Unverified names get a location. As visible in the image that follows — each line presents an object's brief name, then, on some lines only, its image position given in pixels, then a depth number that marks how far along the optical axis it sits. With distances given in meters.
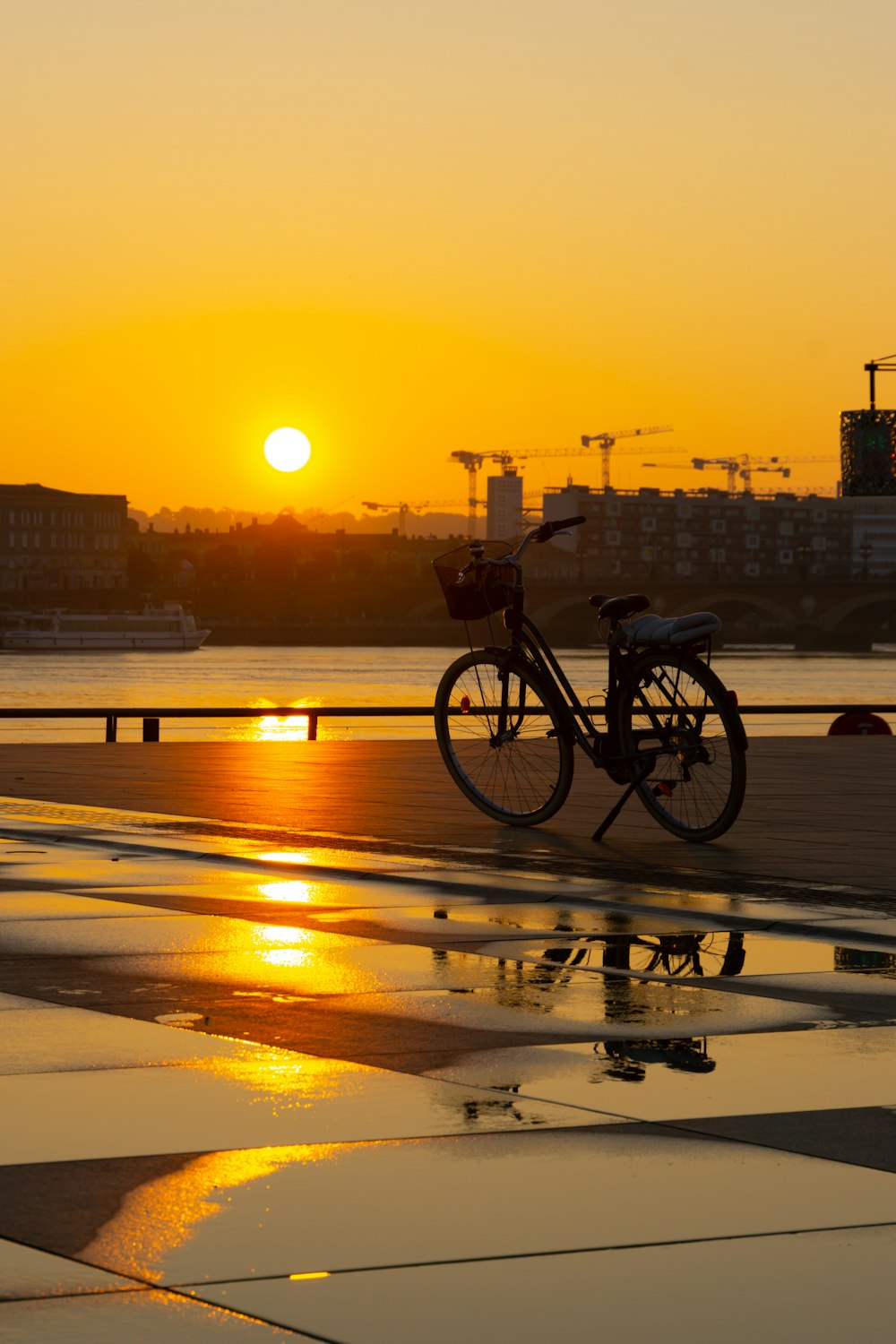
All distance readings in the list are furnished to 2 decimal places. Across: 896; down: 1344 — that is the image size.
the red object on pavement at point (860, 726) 20.45
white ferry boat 142.25
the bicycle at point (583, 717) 8.94
